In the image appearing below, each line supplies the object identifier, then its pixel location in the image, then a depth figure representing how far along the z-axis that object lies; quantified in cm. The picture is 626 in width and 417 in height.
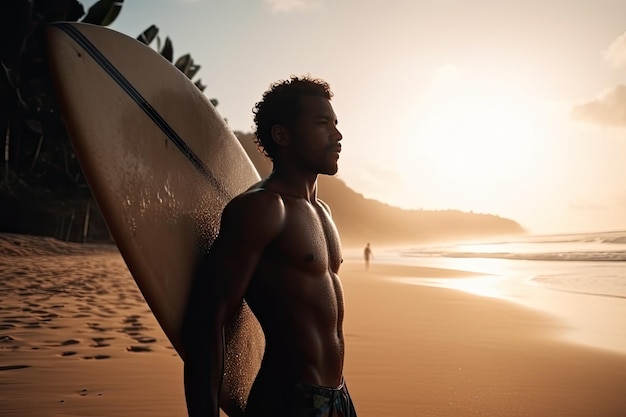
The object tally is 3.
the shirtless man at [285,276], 133
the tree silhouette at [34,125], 1231
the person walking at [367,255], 2505
